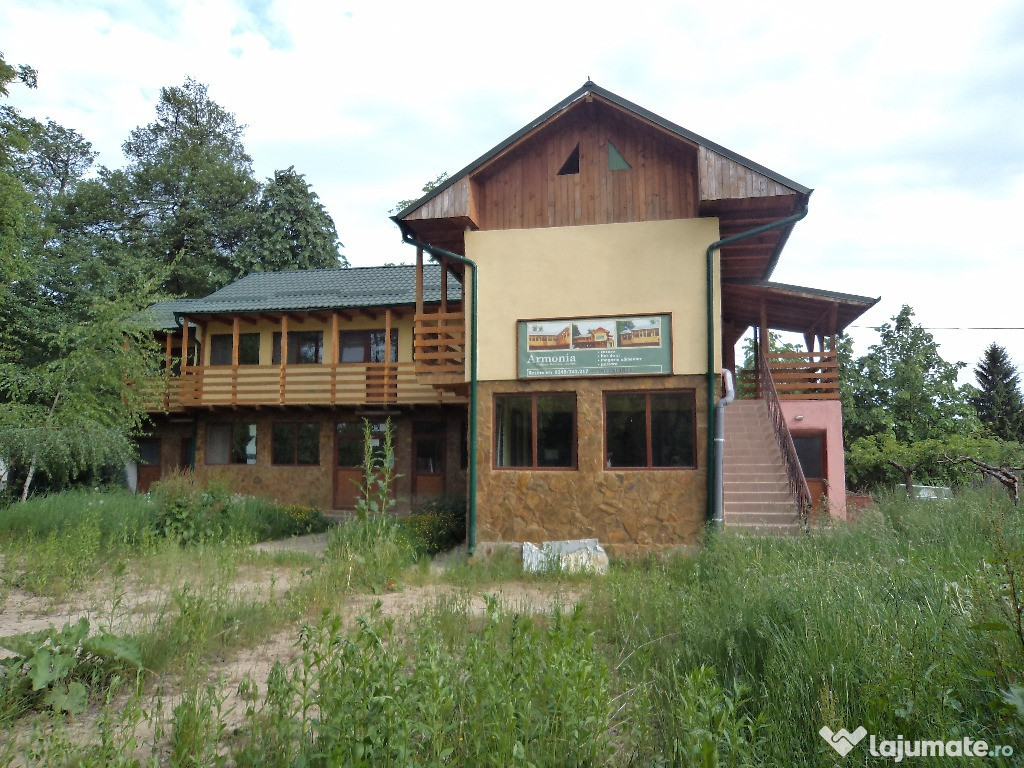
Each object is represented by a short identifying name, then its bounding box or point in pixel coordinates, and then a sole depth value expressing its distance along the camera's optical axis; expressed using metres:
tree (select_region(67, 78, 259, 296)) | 35.00
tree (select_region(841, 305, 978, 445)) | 28.83
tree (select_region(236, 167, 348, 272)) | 35.22
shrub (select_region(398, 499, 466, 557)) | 12.60
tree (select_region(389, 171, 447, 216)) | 36.10
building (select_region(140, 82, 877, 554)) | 11.53
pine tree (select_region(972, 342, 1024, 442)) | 37.38
